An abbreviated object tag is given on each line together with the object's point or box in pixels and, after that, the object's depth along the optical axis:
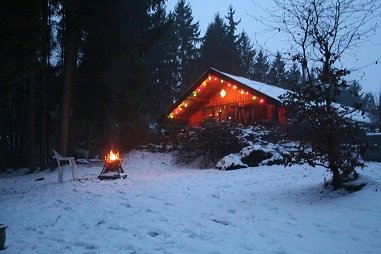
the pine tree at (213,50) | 44.22
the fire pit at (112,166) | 11.54
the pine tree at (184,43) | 43.29
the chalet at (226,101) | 20.58
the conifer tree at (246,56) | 47.79
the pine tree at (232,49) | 45.16
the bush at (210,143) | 15.58
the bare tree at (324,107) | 7.15
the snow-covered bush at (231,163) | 13.38
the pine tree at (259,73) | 51.31
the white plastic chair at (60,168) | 11.28
